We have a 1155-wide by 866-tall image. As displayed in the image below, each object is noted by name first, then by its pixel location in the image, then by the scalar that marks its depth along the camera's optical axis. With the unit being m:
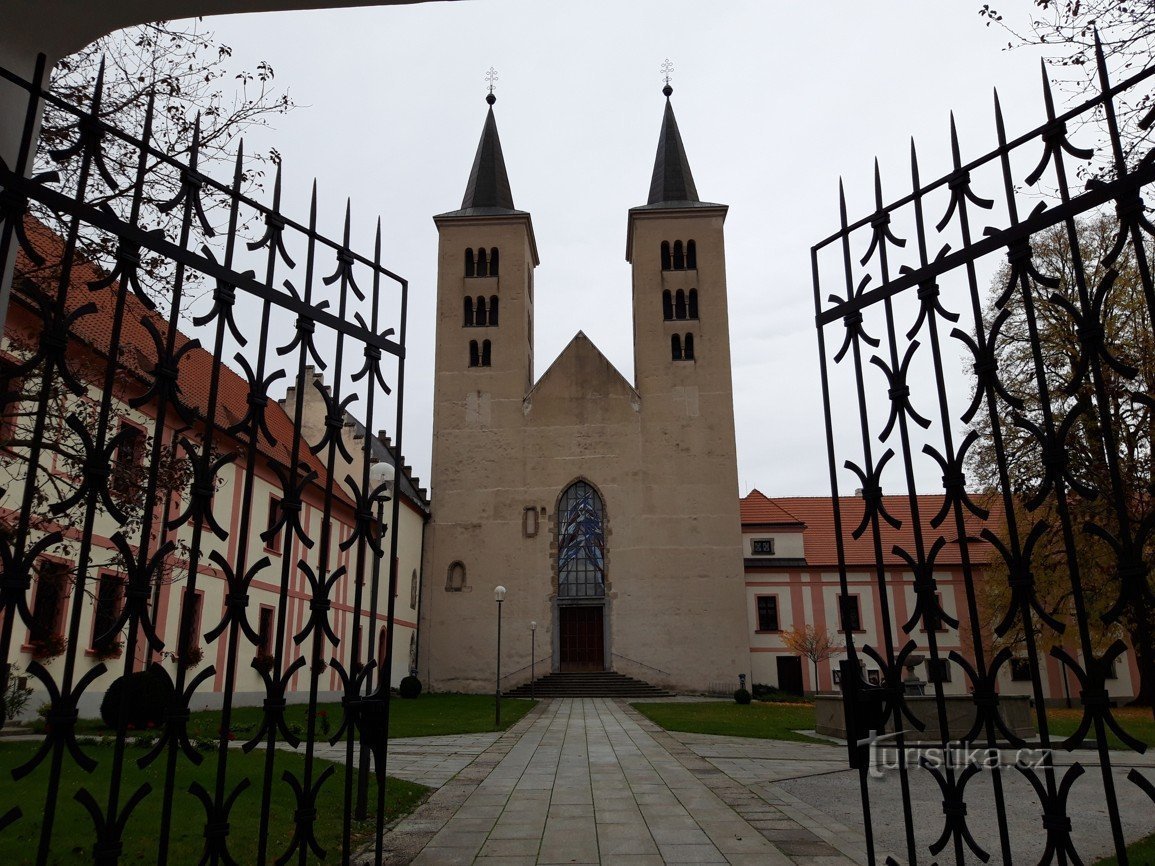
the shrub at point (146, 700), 11.73
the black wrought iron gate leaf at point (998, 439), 2.91
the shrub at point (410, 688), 28.72
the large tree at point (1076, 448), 14.19
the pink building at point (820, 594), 33.91
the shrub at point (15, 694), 11.05
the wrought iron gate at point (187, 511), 2.93
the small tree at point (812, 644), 33.53
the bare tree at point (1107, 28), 4.75
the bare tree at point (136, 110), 6.43
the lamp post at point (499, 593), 21.94
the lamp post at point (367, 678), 4.26
